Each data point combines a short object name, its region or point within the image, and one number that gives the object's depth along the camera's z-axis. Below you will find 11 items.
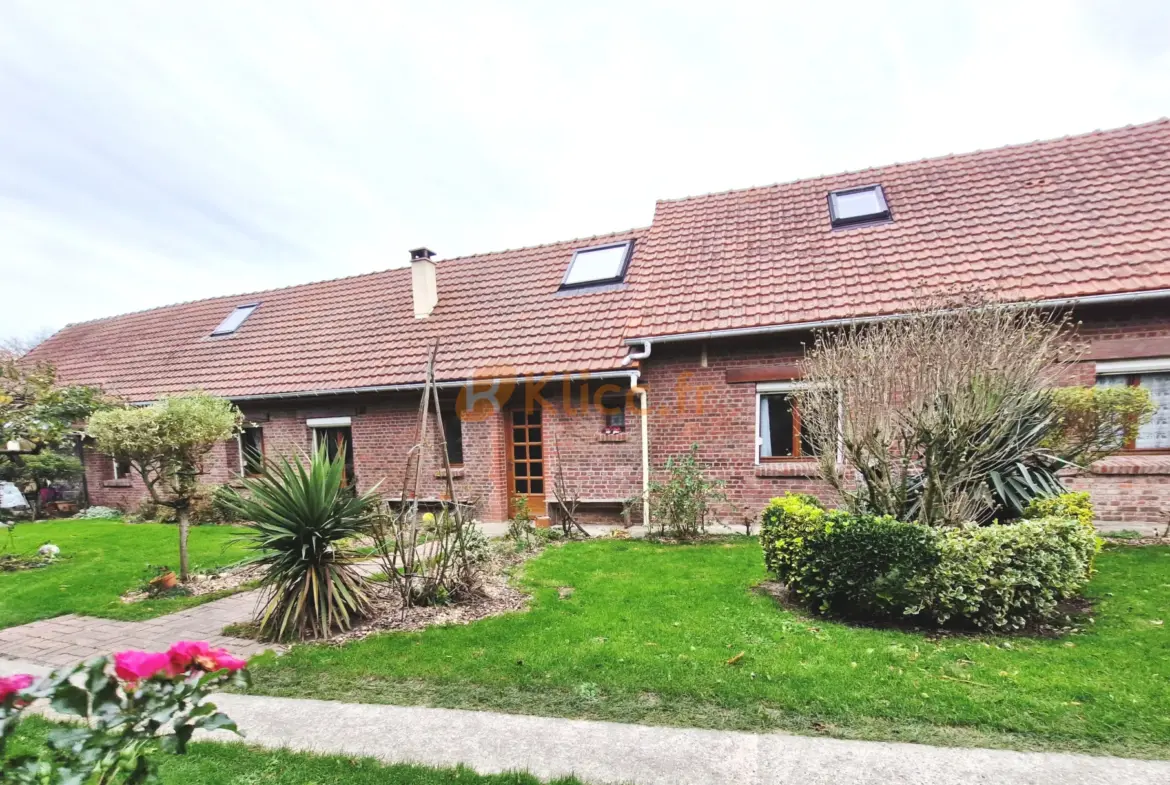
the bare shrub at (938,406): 4.63
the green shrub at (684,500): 7.98
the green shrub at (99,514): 12.95
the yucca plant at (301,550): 4.88
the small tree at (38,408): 7.79
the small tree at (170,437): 6.65
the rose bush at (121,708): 1.58
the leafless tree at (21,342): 20.94
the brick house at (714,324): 7.53
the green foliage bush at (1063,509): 5.01
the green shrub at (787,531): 4.91
